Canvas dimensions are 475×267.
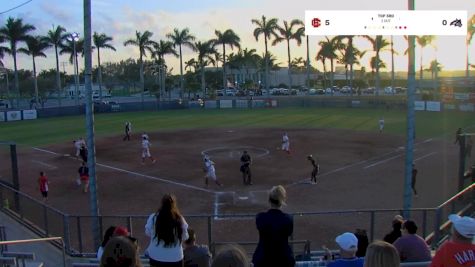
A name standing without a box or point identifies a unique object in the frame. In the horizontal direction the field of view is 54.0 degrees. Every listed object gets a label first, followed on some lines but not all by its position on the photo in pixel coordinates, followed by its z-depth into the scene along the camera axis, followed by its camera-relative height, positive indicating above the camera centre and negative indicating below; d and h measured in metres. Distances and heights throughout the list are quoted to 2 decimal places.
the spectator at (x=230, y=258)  3.60 -1.27
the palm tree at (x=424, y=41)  73.82 +7.58
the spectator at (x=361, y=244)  7.75 -2.55
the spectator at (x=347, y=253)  5.04 -1.78
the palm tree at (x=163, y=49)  87.34 +8.86
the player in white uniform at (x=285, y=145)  31.81 -3.60
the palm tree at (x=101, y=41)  85.62 +10.48
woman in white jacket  6.12 -1.86
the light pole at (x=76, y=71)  59.22 +3.97
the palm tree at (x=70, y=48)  81.50 +8.94
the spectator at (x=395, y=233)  8.15 -2.52
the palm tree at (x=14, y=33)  76.69 +11.24
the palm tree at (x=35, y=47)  79.69 +9.18
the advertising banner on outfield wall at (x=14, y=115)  60.28 -1.86
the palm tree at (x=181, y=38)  87.69 +10.85
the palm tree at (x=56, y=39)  81.75 +10.62
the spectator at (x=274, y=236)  5.83 -1.82
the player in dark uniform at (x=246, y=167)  23.84 -3.73
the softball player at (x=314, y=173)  23.32 -4.10
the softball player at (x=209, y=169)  23.41 -3.73
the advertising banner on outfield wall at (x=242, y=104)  75.44 -1.61
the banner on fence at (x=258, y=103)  75.25 -1.57
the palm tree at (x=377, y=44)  76.57 +7.89
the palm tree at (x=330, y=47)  88.25 +8.35
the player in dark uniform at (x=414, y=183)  20.35 -4.24
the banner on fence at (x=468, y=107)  55.94 -2.39
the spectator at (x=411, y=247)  6.96 -2.36
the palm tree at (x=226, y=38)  90.62 +10.91
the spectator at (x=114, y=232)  5.97 -1.76
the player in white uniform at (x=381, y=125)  40.04 -3.08
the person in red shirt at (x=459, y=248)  4.78 -1.66
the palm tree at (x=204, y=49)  89.81 +8.85
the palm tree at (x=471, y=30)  69.41 +8.71
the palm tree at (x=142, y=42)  84.62 +9.97
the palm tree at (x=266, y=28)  87.38 +12.20
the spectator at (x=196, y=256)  6.24 -2.16
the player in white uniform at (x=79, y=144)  29.12 -2.84
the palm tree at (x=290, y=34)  86.00 +10.87
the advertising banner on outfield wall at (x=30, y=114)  61.88 -1.86
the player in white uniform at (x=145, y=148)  29.81 -3.29
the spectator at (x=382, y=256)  3.87 -1.38
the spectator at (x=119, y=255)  4.00 -1.35
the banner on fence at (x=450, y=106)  57.94 -2.35
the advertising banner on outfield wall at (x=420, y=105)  60.53 -2.15
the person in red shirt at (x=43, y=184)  20.98 -3.79
